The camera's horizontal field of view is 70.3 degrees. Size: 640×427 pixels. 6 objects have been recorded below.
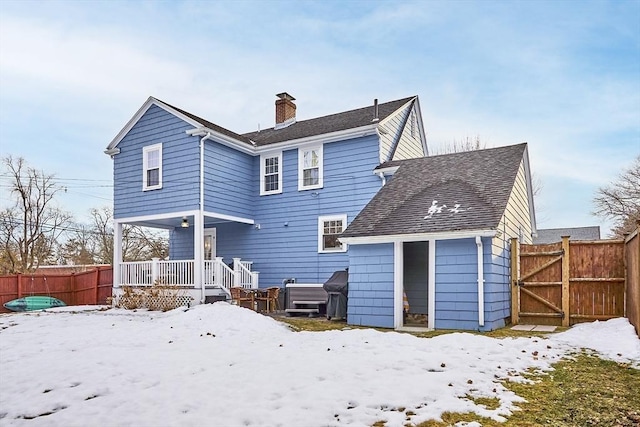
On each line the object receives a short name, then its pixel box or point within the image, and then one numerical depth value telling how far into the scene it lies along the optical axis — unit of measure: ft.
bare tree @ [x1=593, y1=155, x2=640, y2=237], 92.32
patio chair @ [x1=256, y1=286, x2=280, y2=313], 45.14
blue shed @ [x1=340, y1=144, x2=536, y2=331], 31.07
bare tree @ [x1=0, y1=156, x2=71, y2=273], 85.14
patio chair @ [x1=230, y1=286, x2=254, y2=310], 43.01
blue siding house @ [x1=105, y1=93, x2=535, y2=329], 32.30
